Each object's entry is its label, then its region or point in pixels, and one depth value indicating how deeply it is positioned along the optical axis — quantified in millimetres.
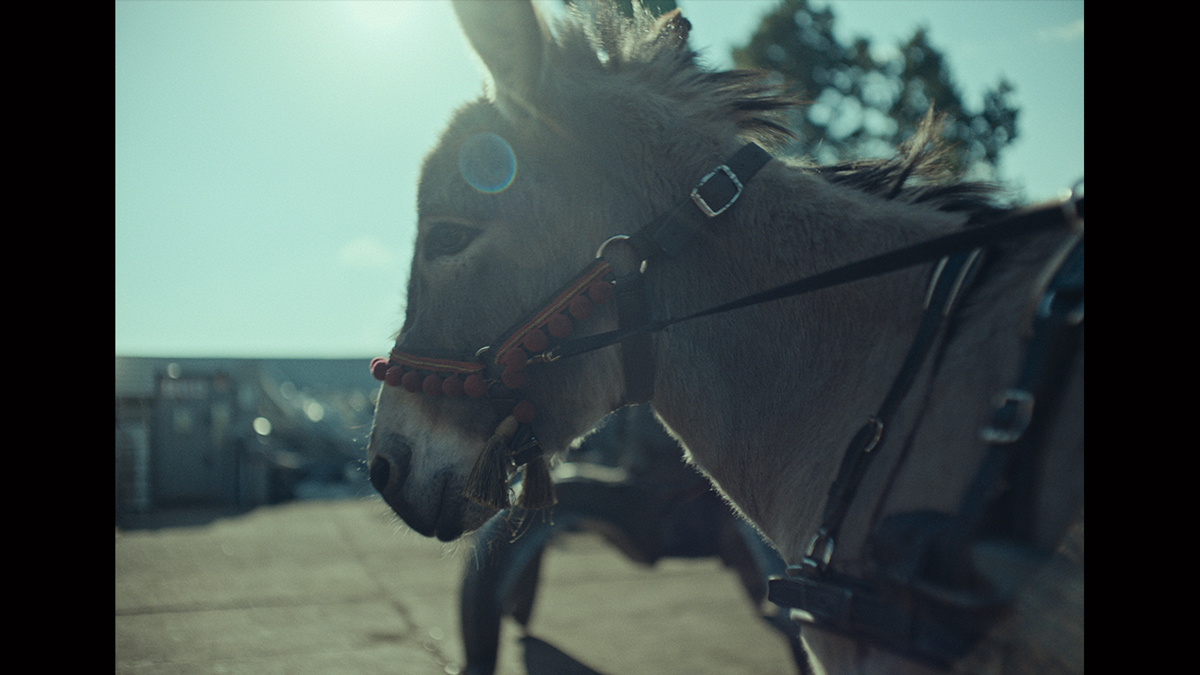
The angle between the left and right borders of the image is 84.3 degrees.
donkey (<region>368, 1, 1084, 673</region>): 1528
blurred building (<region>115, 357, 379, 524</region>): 11641
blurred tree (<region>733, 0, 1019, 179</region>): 10117
